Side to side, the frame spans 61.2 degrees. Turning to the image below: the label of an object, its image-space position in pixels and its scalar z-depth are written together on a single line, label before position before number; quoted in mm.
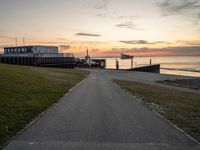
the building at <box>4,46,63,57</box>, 62547
